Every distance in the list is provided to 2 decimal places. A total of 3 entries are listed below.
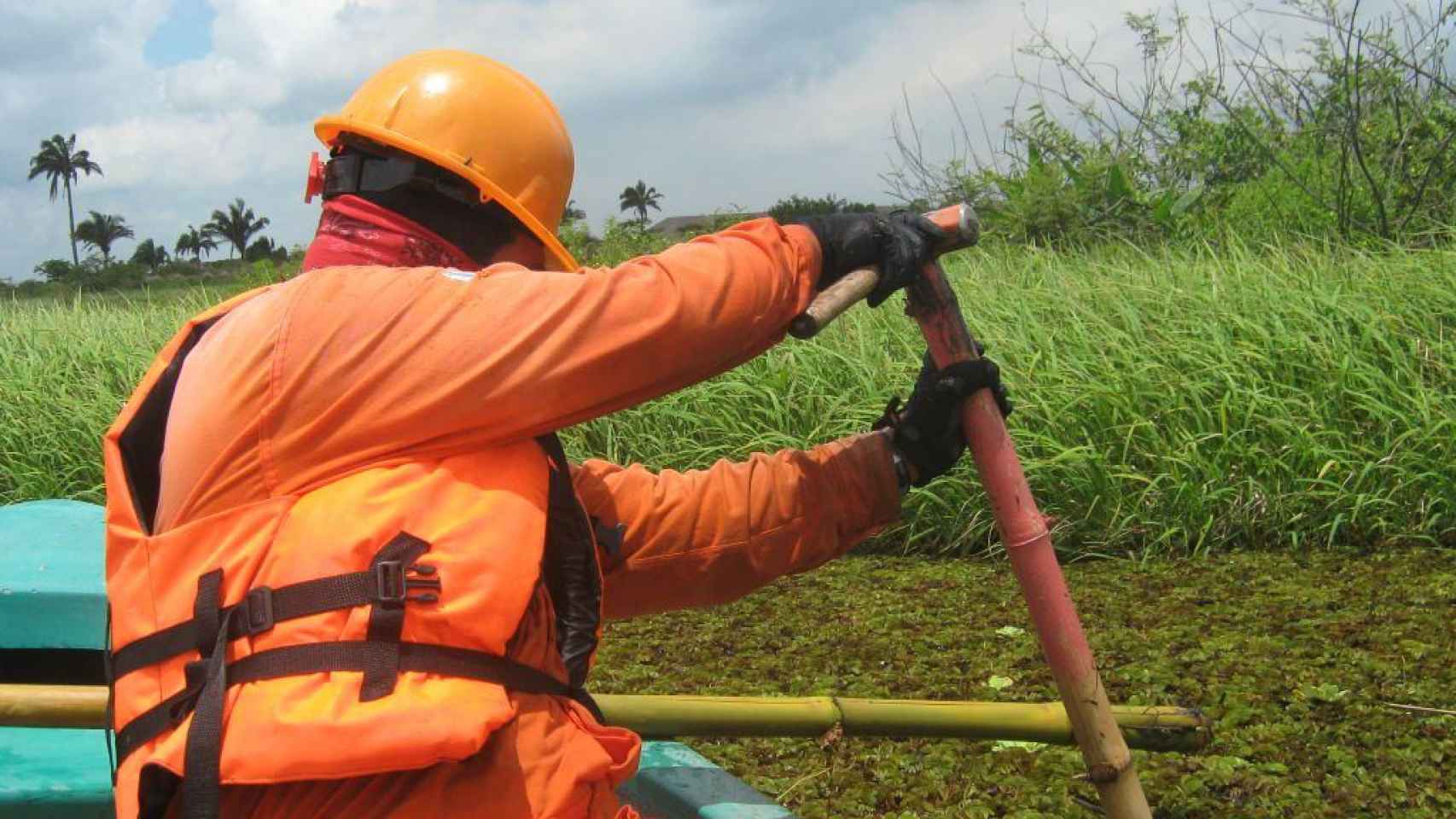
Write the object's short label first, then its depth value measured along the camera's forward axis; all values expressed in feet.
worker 4.85
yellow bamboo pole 7.43
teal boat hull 7.59
